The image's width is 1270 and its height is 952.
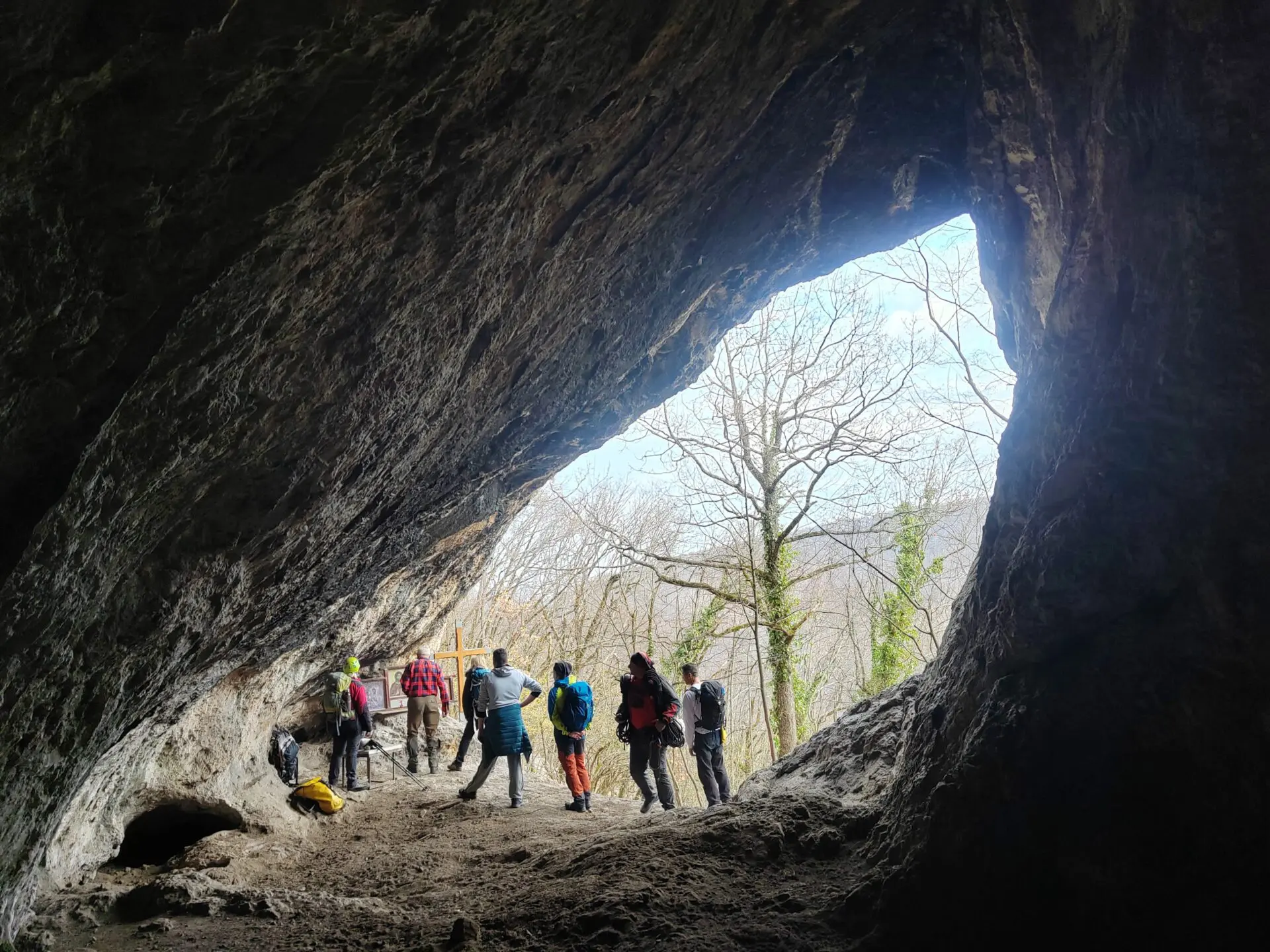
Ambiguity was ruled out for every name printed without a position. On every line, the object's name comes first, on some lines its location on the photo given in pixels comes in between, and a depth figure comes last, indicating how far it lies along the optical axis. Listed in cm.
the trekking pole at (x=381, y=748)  999
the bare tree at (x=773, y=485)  1480
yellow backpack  834
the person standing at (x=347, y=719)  939
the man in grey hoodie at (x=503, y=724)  808
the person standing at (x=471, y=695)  899
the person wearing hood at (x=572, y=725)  786
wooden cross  1365
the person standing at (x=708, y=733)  752
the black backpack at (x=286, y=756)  948
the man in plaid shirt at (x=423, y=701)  1072
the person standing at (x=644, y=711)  728
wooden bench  1025
